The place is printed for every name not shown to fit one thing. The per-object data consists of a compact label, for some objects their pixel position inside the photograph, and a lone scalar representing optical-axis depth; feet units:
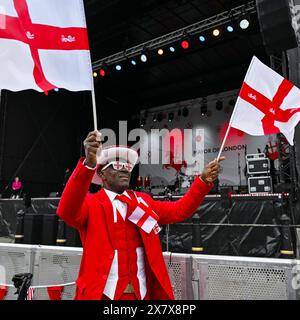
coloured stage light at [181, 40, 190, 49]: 38.65
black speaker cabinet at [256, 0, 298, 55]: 11.16
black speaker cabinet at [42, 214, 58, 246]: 24.04
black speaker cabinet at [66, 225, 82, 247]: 22.66
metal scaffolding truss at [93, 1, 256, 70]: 34.67
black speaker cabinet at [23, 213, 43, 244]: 23.88
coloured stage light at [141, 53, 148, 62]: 42.20
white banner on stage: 54.85
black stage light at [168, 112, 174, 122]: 66.37
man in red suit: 5.96
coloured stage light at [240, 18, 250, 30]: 34.22
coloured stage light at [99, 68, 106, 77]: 47.74
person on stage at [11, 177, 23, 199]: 46.09
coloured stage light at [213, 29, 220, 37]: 36.78
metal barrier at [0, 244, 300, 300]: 6.99
